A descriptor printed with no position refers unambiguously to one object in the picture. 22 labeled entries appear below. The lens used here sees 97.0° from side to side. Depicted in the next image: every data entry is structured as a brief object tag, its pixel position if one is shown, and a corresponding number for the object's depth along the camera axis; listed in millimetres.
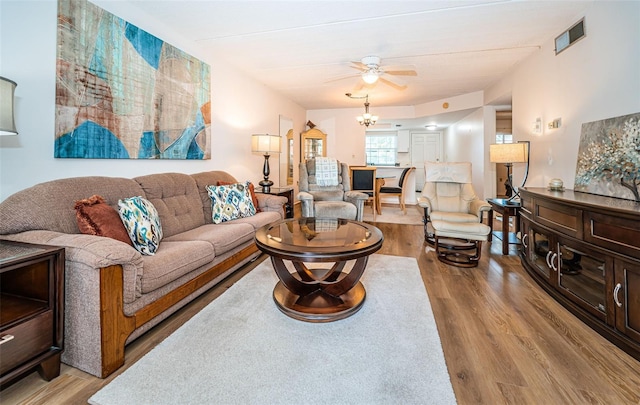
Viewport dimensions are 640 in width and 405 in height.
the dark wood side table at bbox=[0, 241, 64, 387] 1229
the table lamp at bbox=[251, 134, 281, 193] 4062
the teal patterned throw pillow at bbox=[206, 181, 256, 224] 2982
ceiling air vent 2766
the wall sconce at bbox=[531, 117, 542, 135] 3596
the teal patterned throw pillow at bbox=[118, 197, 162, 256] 1930
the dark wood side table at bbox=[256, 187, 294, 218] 4323
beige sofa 1397
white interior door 9836
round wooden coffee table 1777
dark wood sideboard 1580
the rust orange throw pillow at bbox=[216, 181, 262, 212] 3394
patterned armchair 4398
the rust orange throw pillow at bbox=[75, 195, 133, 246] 1760
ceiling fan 3590
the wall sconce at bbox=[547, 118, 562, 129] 3148
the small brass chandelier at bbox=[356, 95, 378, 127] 5542
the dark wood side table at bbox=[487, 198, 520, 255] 3301
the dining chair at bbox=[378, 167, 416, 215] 6270
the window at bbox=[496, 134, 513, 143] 7770
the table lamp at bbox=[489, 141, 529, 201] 3639
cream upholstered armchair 3682
